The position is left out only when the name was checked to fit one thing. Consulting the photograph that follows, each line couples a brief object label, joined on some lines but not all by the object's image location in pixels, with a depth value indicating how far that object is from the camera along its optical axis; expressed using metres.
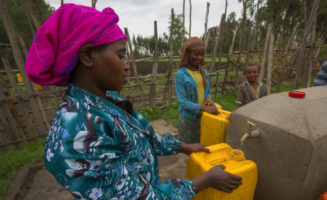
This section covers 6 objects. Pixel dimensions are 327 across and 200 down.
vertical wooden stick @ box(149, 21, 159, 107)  5.31
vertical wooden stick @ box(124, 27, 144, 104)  5.13
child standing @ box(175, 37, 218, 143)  1.93
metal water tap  1.04
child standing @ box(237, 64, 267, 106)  2.74
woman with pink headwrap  0.57
